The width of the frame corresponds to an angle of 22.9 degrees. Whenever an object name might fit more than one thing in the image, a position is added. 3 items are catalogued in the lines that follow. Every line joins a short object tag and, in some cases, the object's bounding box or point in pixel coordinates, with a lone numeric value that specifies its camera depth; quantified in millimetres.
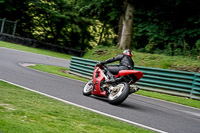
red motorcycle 13233
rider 14094
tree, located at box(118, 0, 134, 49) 35803
